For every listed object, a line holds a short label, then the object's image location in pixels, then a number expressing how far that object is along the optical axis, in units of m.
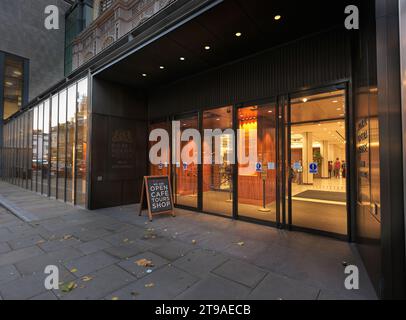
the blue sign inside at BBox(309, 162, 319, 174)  5.69
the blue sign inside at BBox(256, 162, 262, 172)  5.86
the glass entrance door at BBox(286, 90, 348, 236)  4.73
